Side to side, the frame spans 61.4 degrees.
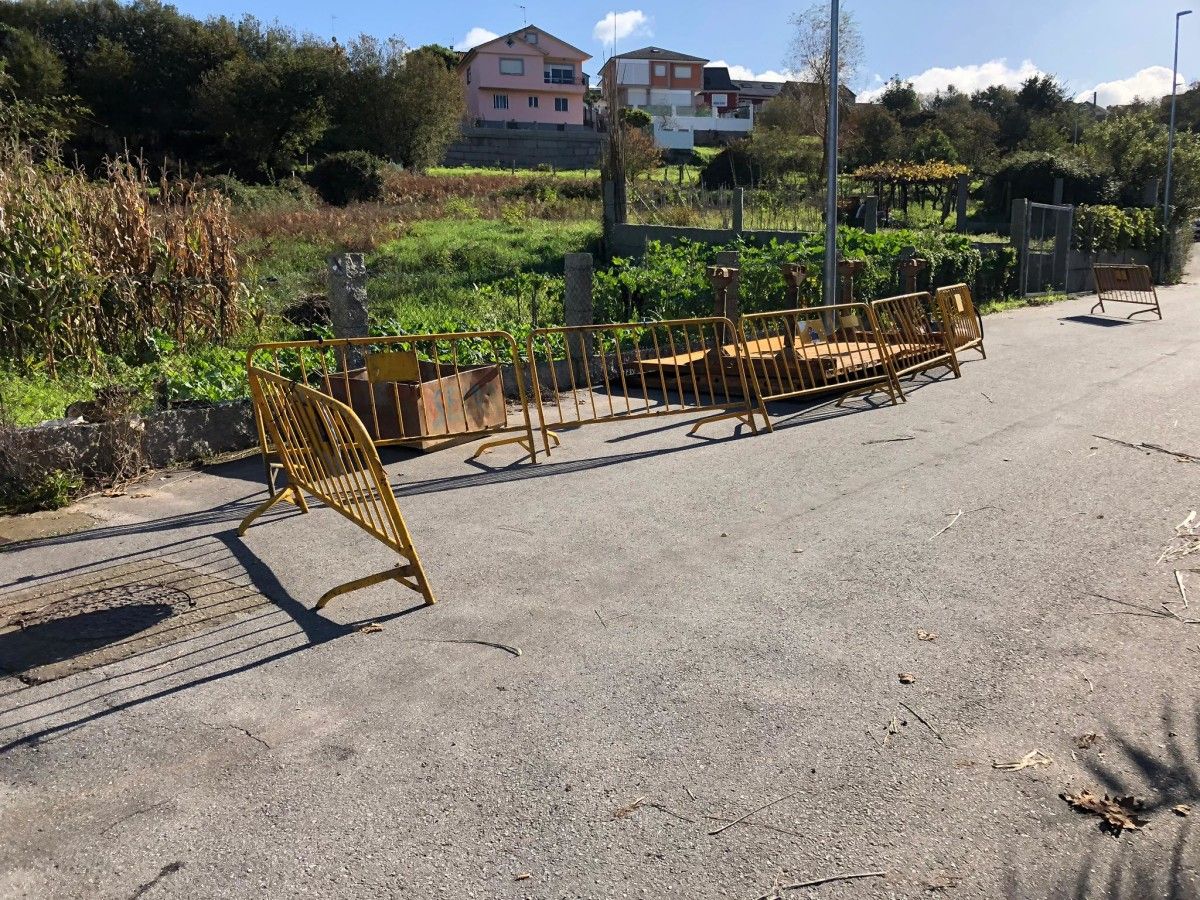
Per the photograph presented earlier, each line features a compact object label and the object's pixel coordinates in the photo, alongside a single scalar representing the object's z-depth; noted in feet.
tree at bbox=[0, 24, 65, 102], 136.77
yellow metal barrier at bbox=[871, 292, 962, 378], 38.55
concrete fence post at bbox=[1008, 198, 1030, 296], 72.38
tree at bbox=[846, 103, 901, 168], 179.32
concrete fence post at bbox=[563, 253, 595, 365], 36.94
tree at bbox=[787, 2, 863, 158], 125.90
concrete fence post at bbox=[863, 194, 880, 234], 75.78
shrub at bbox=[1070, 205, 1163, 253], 82.38
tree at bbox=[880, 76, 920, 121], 223.92
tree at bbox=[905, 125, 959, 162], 161.68
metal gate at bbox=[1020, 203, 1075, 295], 75.20
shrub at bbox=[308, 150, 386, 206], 122.01
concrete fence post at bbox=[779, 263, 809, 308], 43.16
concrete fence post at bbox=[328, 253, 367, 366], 30.07
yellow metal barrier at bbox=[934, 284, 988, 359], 42.86
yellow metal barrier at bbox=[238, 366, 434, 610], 16.72
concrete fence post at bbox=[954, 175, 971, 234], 95.71
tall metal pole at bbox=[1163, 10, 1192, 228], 94.68
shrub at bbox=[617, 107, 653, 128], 242.37
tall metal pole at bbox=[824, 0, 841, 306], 44.68
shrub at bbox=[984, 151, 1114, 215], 112.98
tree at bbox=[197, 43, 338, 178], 145.28
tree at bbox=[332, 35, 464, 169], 163.53
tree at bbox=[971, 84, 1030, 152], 203.91
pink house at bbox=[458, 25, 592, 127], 287.28
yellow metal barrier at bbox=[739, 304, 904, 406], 34.30
